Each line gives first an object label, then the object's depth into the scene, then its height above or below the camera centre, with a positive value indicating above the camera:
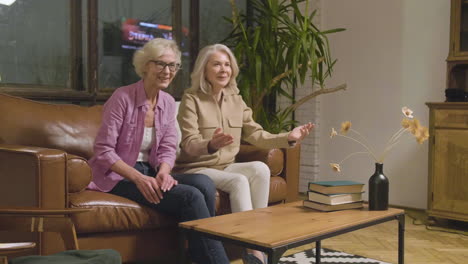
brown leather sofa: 2.22 -0.38
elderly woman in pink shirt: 2.39 -0.28
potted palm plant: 4.09 +0.31
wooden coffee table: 1.73 -0.47
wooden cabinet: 3.74 -0.46
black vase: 2.29 -0.42
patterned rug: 2.96 -0.92
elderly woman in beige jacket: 2.71 -0.20
